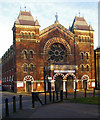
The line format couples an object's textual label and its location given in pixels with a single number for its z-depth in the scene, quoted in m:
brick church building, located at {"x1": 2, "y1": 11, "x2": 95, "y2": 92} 39.06
